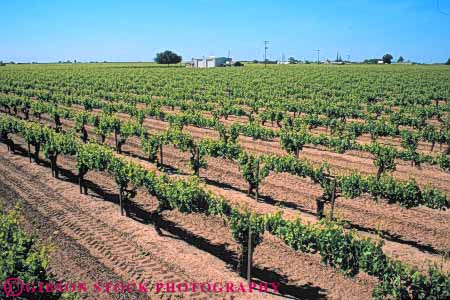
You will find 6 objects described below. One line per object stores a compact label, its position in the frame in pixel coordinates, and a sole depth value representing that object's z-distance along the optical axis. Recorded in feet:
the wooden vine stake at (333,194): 45.19
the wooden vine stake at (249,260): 33.81
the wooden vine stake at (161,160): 66.70
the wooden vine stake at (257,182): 51.00
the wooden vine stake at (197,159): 59.31
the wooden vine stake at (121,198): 47.24
